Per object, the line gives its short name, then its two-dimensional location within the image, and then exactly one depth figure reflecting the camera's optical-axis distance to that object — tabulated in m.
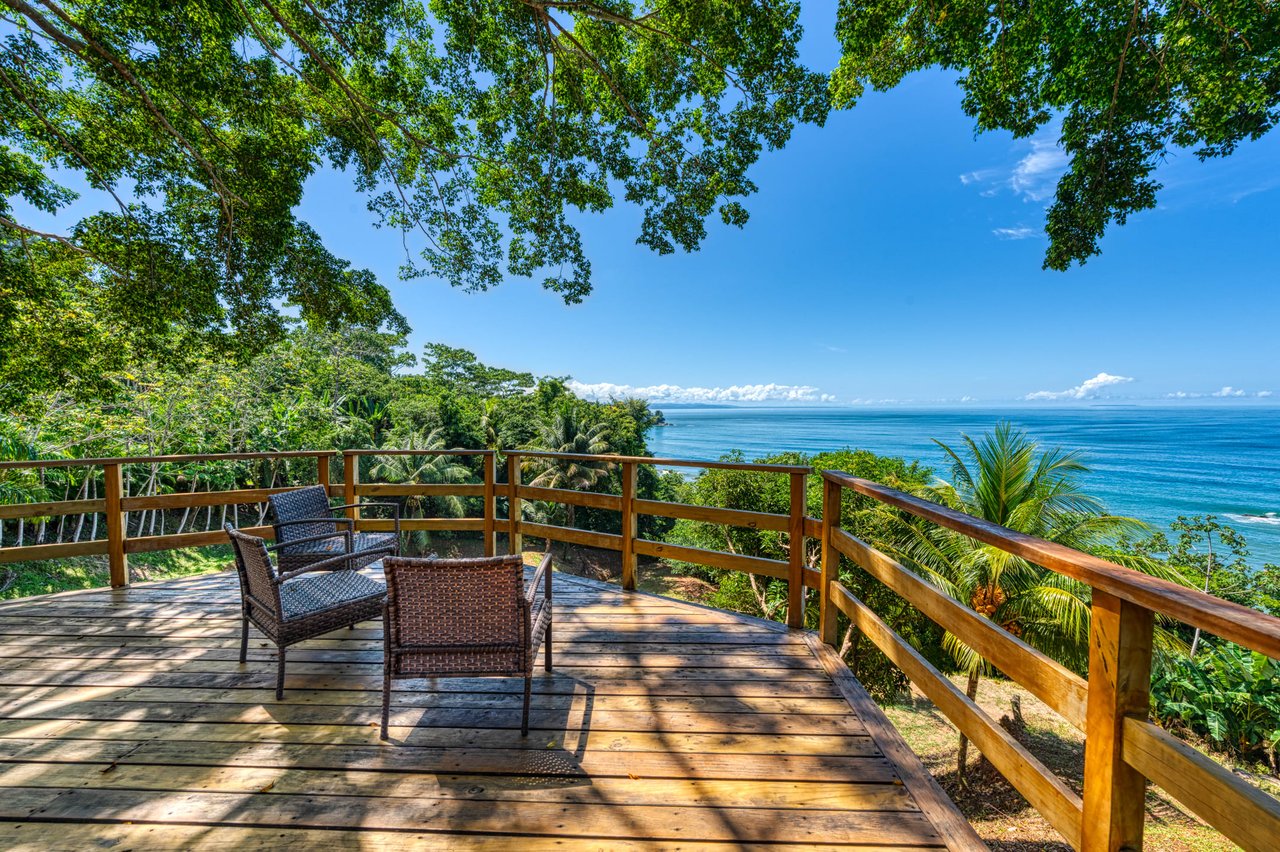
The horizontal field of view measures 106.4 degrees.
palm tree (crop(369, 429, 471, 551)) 22.52
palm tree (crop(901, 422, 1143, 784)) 5.65
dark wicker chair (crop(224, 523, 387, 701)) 2.26
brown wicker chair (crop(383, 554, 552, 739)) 1.95
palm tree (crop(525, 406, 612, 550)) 22.77
